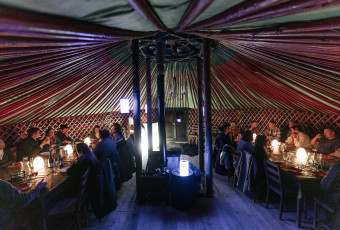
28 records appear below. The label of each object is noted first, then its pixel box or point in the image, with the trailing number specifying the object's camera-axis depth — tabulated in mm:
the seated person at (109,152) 2719
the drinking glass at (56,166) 2130
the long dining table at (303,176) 1883
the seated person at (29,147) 2940
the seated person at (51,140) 3260
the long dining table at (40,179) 1666
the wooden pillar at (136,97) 2803
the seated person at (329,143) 2904
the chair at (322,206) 1814
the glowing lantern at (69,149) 2670
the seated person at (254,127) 4441
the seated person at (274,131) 4117
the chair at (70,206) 1815
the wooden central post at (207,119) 2758
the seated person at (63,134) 3830
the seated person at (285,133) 4244
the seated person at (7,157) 2694
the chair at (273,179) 2141
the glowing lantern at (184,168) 2418
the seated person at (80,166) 2016
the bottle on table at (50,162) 2211
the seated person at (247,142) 2719
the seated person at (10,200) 1462
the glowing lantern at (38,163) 2097
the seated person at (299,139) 3383
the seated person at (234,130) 4500
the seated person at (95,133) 4330
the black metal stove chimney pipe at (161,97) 2883
